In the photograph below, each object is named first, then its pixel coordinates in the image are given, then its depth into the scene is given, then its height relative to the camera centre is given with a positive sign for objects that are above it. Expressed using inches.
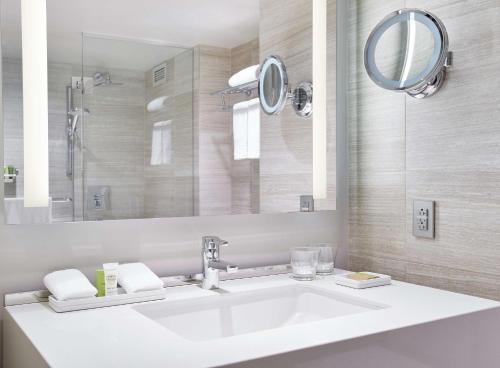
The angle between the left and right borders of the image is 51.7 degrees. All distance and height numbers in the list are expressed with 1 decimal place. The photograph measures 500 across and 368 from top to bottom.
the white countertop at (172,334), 34.0 -11.7
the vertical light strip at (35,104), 48.6 +7.3
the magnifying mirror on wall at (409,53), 53.0 +13.5
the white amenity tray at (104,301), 44.9 -10.9
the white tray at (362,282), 55.2 -11.3
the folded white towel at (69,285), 45.0 -9.4
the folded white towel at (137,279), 48.2 -9.4
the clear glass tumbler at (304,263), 58.6 -9.7
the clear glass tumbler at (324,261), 61.9 -10.0
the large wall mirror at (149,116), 49.6 +6.8
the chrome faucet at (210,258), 53.8 -8.2
